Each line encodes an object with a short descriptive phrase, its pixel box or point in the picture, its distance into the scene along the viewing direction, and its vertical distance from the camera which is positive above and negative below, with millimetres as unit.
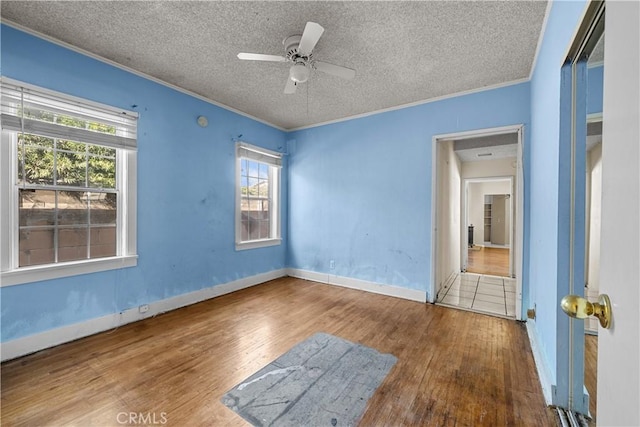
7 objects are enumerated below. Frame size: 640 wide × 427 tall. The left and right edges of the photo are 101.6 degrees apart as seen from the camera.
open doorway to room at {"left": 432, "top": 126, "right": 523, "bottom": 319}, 3214 -266
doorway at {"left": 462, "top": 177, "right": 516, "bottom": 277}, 8477 -144
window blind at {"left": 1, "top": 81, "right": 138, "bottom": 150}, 2033 +815
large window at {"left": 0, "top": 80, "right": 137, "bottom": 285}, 2062 +217
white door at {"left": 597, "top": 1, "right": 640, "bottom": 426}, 458 -12
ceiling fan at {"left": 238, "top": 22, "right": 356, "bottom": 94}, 1997 +1231
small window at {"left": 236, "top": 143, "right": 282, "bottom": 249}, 3912 +226
